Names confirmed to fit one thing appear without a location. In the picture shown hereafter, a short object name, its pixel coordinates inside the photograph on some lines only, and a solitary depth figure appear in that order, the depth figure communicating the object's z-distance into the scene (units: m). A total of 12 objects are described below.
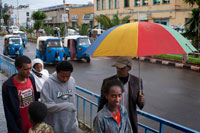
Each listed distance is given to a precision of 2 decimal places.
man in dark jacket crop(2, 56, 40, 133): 2.95
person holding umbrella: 3.10
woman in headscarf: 3.98
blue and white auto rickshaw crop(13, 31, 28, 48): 30.51
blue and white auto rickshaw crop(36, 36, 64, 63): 15.34
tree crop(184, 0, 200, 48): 15.40
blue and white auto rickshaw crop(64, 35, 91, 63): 17.34
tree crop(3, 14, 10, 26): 85.25
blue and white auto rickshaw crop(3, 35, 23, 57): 19.08
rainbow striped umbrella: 2.91
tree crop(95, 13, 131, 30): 22.67
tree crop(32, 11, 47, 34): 47.66
